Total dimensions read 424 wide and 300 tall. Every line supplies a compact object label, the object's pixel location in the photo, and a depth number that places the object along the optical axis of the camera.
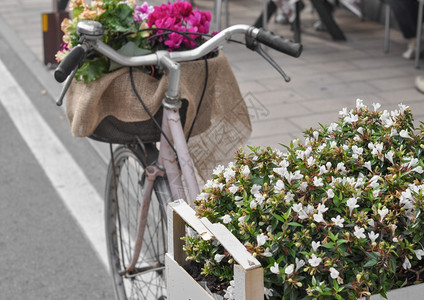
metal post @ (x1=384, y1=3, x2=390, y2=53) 7.57
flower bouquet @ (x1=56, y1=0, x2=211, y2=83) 2.66
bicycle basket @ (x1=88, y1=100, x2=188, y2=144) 2.78
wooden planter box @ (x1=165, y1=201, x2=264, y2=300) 1.46
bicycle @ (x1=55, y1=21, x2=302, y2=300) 2.45
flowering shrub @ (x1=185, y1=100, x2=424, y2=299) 1.55
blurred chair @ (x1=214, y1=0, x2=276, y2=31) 6.83
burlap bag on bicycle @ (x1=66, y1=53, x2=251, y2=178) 2.65
